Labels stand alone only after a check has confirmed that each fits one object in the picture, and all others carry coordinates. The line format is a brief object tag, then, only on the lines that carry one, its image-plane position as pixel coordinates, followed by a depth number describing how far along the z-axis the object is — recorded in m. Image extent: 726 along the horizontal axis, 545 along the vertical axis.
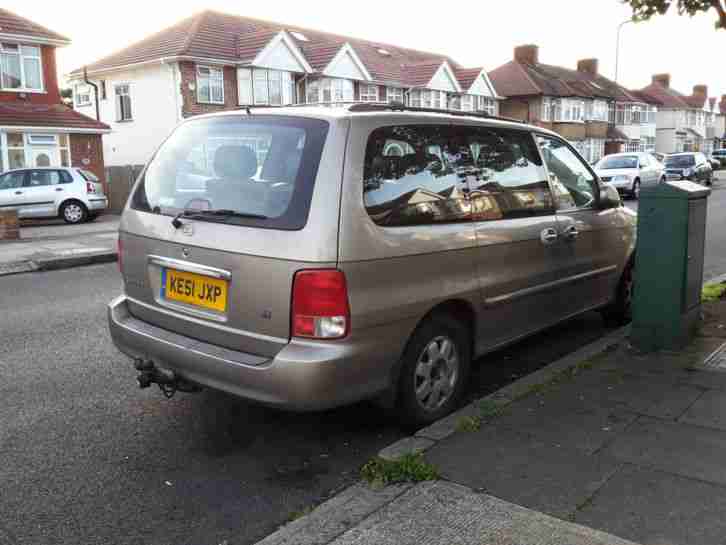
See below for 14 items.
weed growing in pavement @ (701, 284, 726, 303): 7.35
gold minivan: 3.46
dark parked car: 31.38
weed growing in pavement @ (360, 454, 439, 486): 3.38
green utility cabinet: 5.30
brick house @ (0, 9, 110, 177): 24.61
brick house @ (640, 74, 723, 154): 78.62
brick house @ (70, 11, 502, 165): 32.25
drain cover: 5.12
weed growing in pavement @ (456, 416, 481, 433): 3.95
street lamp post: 42.63
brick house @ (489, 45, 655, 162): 53.12
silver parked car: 24.78
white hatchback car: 18.98
